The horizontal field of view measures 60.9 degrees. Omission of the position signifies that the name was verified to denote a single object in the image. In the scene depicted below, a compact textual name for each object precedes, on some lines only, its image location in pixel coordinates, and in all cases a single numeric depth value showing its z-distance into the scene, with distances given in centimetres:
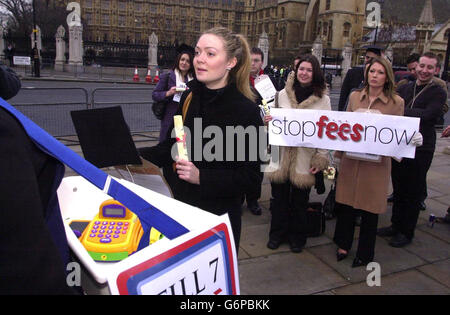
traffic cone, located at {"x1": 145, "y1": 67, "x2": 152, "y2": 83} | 2872
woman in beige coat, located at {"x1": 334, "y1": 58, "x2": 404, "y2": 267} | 380
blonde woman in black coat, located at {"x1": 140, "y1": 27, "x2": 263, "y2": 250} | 217
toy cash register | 174
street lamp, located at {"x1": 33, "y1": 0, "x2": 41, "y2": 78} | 2538
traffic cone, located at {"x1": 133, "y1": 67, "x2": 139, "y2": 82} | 2879
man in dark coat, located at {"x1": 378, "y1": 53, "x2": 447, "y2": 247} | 441
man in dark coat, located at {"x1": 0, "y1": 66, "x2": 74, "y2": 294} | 88
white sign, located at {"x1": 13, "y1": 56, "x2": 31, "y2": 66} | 2802
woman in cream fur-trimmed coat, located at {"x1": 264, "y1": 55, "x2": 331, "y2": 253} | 407
